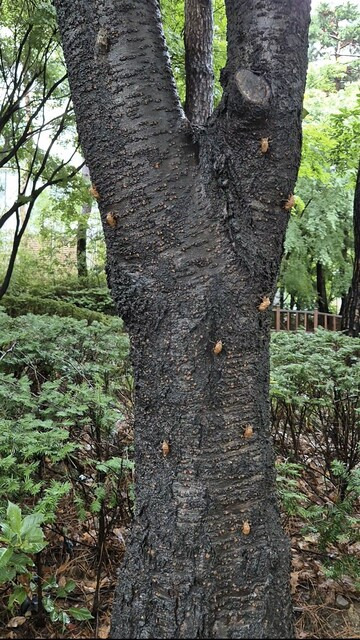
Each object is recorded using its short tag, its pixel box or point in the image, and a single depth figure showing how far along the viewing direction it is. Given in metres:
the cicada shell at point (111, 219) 1.45
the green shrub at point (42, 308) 7.71
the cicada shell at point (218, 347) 1.37
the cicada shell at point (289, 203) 1.49
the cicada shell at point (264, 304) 1.45
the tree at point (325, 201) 13.13
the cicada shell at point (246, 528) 1.35
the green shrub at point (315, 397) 2.85
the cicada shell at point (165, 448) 1.39
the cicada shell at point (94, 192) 1.50
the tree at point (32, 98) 7.27
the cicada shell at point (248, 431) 1.40
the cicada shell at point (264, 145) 1.43
